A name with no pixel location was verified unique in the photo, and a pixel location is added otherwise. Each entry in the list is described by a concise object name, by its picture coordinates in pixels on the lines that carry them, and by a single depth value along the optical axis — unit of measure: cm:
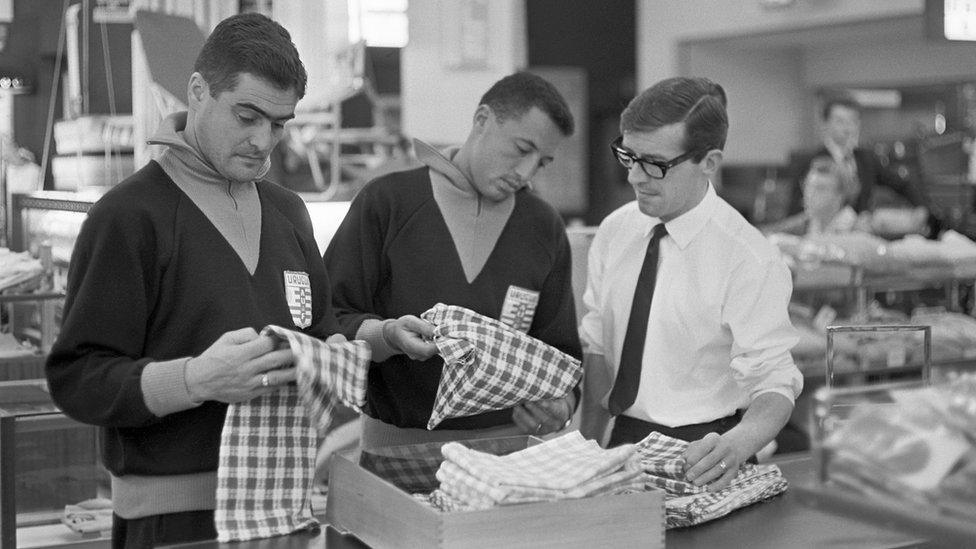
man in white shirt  254
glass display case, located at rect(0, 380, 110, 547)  303
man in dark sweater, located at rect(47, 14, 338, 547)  200
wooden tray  182
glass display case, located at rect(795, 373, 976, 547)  137
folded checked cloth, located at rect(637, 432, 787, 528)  219
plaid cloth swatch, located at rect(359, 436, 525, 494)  216
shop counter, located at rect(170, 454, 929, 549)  209
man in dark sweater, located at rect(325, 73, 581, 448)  272
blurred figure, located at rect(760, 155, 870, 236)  564
